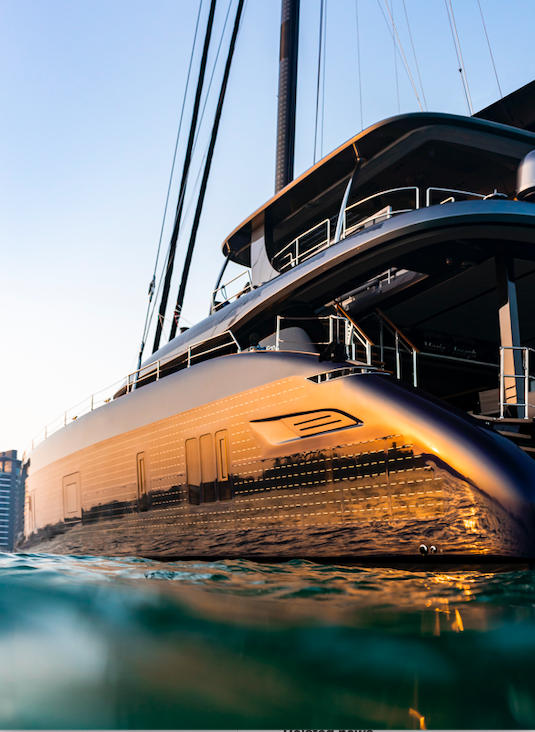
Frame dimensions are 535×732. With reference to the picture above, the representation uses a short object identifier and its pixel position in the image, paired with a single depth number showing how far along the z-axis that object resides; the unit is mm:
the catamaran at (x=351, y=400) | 4895
